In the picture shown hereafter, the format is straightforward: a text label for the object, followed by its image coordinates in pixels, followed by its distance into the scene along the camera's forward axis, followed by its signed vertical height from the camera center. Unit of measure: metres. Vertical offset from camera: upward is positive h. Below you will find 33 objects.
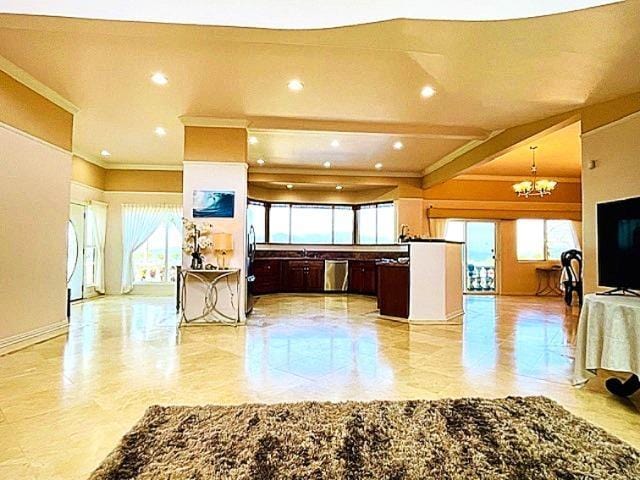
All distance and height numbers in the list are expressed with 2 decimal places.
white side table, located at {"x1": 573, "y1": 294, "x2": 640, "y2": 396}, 2.77 -0.64
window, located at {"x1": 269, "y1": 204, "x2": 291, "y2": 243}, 10.41 +0.76
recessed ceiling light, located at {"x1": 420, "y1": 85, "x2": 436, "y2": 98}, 4.41 +1.85
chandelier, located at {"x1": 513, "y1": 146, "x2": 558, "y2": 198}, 7.67 +1.32
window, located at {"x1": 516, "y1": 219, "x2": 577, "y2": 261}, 10.14 +0.36
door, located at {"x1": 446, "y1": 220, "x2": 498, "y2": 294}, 10.20 -0.01
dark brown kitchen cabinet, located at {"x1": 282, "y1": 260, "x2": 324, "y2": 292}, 9.99 -0.61
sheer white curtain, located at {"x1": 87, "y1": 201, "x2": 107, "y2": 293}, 8.62 +0.33
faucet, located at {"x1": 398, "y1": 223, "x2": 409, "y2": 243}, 9.37 +0.56
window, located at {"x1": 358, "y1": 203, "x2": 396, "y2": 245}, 9.88 +0.74
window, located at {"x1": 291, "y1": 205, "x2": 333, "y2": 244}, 10.53 +0.76
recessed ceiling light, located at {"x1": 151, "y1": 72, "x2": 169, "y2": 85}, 4.16 +1.87
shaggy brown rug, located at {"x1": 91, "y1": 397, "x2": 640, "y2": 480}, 1.90 -1.05
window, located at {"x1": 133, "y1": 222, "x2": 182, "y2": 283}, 9.26 -0.16
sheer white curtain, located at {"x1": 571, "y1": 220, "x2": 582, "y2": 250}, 9.94 +0.54
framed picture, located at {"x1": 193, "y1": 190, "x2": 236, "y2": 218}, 5.62 +0.68
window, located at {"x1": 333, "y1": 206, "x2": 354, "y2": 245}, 10.65 +0.74
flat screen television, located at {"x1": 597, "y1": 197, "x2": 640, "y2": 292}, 3.46 +0.09
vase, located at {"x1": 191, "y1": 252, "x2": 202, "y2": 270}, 5.46 -0.13
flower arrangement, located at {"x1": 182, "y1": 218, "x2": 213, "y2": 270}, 5.48 +0.13
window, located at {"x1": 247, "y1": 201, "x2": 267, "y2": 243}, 10.01 +0.86
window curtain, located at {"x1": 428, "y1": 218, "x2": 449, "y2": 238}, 9.73 +0.61
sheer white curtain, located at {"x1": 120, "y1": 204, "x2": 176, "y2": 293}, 8.99 +0.58
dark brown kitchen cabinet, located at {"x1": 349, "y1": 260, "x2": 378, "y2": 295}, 9.57 -0.61
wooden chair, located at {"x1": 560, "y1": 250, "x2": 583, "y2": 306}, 8.16 -0.50
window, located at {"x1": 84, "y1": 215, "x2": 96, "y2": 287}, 8.42 -0.07
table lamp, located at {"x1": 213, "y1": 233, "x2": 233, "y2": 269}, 5.42 +0.13
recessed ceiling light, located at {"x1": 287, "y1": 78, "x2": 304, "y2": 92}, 4.28 +1.85
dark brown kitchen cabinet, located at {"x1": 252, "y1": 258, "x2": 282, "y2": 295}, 9.62 -0.59
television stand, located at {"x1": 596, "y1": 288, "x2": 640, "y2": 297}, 3.46 -0.35
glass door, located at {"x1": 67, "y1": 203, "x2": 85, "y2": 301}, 7.93 -0.02
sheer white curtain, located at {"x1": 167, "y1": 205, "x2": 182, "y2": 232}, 9.16 +0.87
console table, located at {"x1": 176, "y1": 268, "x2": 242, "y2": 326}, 5.60 -0.66
